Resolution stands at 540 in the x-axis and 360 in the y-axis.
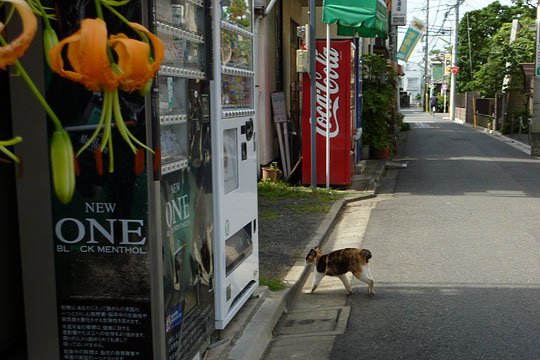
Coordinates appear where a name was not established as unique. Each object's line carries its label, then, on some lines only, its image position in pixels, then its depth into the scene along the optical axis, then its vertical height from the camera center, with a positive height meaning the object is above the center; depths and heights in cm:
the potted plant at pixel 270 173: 1270 -143
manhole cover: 555 -198
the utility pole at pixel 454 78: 4700 +148
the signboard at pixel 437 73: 7225 +285
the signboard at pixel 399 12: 2519 +339
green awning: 1127 +151
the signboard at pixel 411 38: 3319 +312
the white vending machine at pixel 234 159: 450 -45
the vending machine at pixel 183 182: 341 -47
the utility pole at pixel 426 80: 7169 +212
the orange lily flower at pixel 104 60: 148 +10
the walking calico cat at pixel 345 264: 628 -160
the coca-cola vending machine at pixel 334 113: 1234 -26
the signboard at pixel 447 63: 5431 +301
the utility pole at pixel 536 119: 2073 -71
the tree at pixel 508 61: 3106 +176
